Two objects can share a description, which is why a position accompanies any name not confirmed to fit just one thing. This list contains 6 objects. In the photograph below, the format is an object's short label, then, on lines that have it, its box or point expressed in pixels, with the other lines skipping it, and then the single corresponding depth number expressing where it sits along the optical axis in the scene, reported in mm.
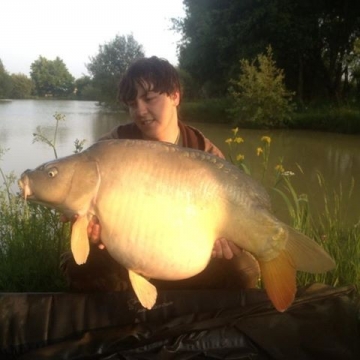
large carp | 1062
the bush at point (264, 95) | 11047
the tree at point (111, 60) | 29297
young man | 1516
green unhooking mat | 1294
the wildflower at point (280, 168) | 1990
